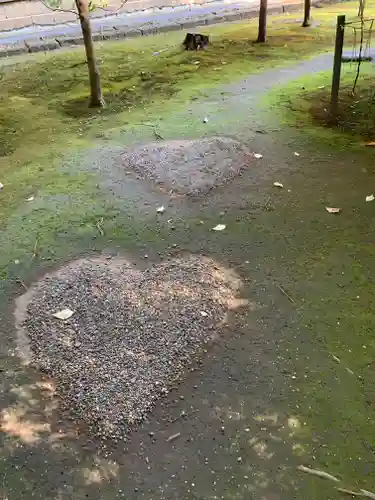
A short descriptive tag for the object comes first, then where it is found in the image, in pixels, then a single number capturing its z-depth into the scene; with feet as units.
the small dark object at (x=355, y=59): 25.13
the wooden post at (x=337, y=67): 17.40
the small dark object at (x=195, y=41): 29.76
